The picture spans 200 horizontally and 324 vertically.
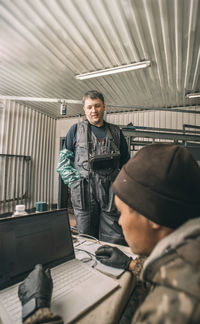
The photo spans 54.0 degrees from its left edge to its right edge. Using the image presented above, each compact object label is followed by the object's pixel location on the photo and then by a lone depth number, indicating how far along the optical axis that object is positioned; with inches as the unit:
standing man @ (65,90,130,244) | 73.8
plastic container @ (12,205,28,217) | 55.5
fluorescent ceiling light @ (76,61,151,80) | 143.7
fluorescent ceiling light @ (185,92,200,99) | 190.0
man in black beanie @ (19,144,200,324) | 16.2
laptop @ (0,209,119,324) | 28.4
